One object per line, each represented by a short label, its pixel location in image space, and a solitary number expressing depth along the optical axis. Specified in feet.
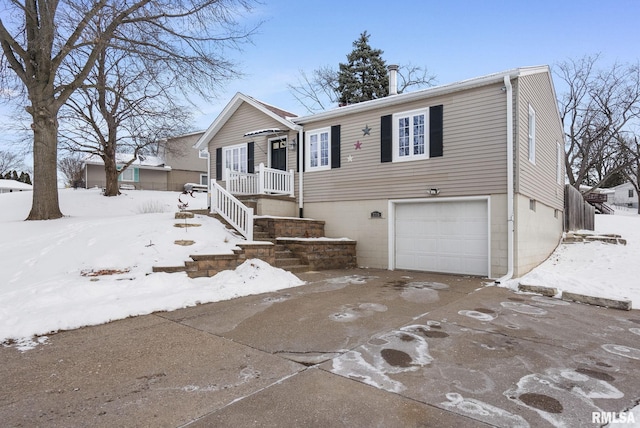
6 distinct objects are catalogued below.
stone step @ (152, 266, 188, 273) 20.38
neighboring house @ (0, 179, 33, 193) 115.85
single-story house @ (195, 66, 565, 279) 27.27
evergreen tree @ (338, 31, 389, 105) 78.95
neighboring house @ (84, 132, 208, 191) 88.17
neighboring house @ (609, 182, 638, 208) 143.16
